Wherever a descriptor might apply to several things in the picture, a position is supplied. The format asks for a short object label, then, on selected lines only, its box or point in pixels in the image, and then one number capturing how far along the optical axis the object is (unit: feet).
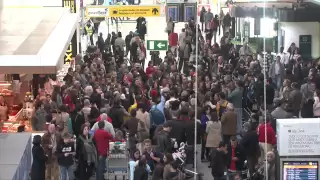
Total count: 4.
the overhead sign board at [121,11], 109.09
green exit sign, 94.57
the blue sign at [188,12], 112.16
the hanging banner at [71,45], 92.17
